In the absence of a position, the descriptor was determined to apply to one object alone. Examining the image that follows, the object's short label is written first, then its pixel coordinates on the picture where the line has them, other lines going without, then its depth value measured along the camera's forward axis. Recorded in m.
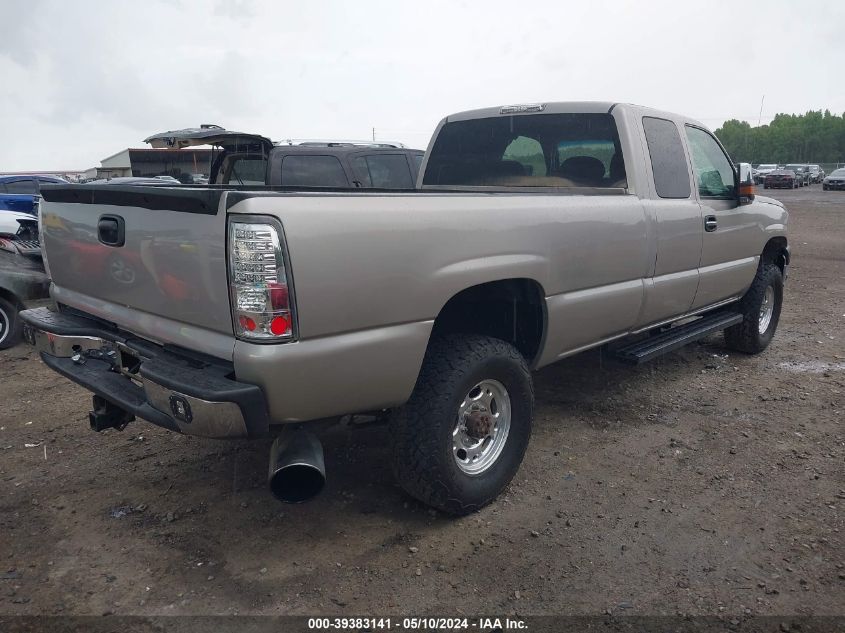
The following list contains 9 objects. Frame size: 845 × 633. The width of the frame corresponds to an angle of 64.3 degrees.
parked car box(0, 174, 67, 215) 10.66
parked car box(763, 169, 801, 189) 40.74
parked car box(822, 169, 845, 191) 37.53
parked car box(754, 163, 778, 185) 43.00
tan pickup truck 2.45
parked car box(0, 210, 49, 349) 6.07
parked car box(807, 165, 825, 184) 49.20
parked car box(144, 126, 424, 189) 6.97
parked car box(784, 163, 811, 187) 43.94
